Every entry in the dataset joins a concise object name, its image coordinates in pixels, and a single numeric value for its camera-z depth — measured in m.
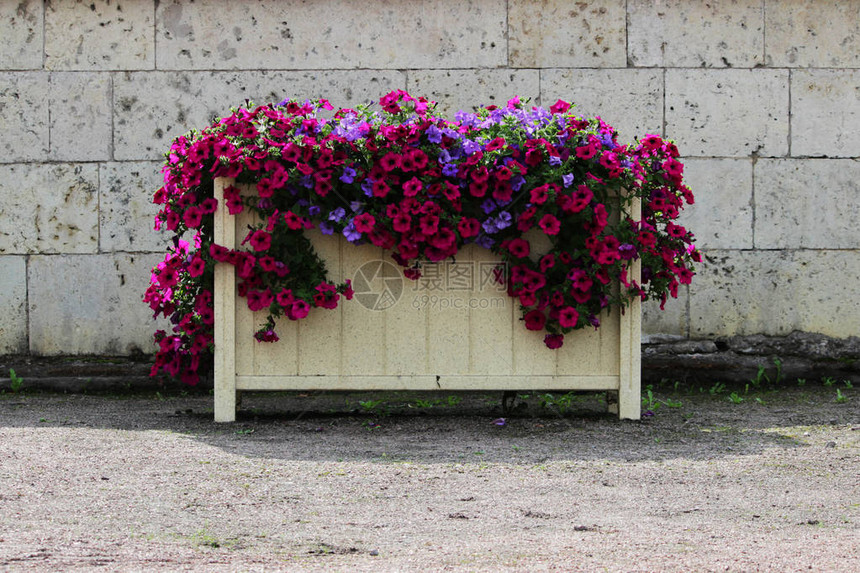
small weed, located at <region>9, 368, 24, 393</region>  11.86
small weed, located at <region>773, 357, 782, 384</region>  12.11
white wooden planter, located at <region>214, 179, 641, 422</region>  9.47
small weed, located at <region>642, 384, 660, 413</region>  10.73
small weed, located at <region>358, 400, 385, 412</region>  10.68
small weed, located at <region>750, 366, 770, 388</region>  12.09
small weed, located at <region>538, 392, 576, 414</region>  10.71
